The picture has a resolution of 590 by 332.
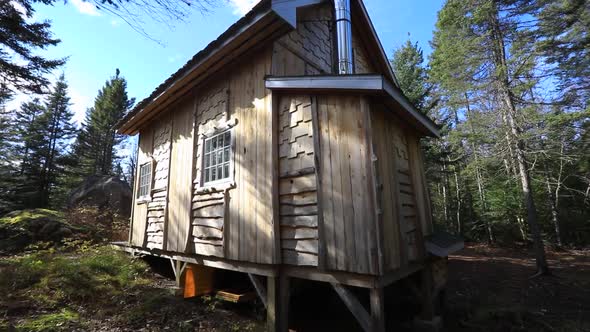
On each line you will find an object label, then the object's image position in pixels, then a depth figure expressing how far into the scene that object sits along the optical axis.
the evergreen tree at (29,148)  19.83
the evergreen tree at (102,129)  23.03
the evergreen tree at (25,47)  6.05
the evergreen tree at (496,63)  9.27
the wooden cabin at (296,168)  3.69
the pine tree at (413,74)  13.78
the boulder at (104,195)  14.68
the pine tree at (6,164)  18.66
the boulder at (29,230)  9.87
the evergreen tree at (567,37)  9.76
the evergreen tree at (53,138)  20.90
